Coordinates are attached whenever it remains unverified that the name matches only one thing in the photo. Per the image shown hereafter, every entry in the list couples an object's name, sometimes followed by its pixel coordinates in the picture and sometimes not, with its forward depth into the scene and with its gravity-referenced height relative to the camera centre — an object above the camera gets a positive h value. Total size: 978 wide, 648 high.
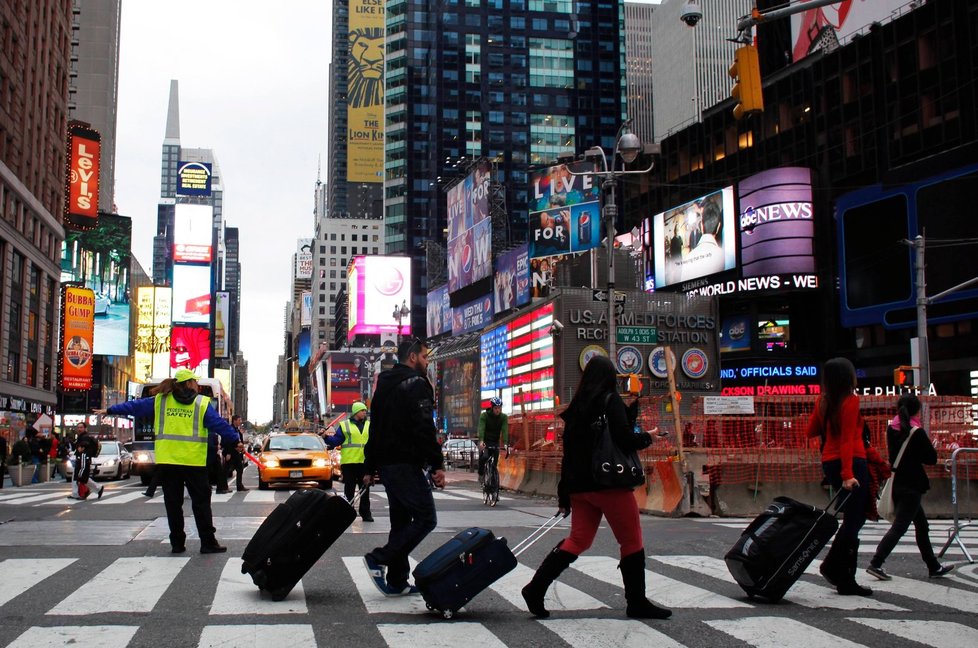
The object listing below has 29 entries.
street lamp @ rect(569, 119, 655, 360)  22.83 +4.48
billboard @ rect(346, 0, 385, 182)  180.25 +63.62
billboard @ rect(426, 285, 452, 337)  98.50 +10.21
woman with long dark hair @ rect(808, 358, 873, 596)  7.05 -0.43
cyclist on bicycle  17.11 -0.37
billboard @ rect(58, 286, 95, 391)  64.81 +5.19
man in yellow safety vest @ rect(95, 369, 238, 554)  9.15 -0.30
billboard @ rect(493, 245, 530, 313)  70.00 +9.73
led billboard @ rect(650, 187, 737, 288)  60.72 +11.11
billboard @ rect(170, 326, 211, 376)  122.74 +8.69
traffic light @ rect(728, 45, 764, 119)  10.96 +3.74
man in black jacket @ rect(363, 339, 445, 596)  6.80 -0.35
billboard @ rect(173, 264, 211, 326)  129.62 +15.71
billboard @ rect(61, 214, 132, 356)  84.00 +12.82
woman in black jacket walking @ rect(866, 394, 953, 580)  7.86 -0.78
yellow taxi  20.84 -1.25
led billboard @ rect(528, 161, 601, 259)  62.75 +12.90
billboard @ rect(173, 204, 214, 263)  133.62 +24.55
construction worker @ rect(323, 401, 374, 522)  13.59 -0.48
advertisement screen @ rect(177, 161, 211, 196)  177.38 +43.68
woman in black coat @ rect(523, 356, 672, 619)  6.05 -0.58
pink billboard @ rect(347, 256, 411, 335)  114.31 +14.43
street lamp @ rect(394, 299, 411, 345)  50.95 +5.28
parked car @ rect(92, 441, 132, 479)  30.08 -1.61
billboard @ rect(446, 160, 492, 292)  78.44 +15.40
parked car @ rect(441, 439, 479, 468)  43.53 -2.02
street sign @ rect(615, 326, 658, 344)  24.22 +1.86
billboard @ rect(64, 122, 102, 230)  66.19 +16.15
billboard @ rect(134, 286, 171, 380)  119.00 +10.43
